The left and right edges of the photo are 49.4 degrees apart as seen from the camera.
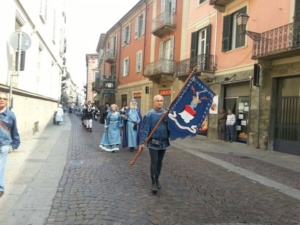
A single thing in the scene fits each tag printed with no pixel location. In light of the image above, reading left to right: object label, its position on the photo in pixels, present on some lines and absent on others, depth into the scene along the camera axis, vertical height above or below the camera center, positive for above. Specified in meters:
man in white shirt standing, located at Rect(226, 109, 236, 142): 15.34 -0.59
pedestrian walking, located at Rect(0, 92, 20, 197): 5.02 -0.44
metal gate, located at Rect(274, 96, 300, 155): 12.13 -0.44
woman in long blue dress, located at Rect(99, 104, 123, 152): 10.40 -0.80
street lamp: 13.28 +3.66
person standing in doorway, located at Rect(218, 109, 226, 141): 16.14 -0.63
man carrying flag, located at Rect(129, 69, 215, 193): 5.70 -0.17
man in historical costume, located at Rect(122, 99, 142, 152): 10.75 -0.64
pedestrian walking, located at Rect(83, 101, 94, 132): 18.06 -0.57
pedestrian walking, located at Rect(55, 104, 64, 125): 21.91 -0.68
